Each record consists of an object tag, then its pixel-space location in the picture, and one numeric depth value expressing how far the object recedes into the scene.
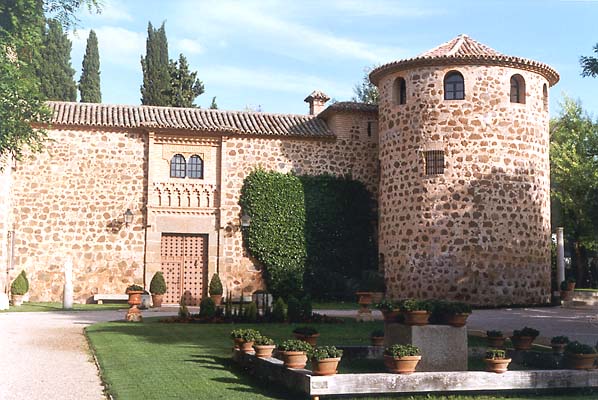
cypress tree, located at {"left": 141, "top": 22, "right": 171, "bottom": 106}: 40.25
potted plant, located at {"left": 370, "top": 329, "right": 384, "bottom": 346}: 12.54
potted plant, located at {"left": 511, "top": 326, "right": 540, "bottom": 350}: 11.99
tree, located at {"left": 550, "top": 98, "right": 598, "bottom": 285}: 34.97
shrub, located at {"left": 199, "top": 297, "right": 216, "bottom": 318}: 18.70
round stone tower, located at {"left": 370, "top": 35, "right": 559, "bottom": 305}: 24.22
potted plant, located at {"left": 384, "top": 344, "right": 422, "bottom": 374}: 9.16
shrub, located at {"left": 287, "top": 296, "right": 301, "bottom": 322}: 18.86
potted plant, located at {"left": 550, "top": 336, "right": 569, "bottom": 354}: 11.34
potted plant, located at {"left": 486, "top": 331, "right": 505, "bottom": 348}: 12.62
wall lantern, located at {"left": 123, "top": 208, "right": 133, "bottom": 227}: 26.56
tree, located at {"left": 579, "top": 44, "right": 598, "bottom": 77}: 17.00
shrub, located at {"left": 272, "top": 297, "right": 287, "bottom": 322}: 18.61
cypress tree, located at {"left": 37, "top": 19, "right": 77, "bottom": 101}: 39.31
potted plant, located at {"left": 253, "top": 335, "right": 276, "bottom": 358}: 10.62
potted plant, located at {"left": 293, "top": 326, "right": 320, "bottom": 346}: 12.21
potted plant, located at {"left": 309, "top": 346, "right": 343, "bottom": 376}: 8.78
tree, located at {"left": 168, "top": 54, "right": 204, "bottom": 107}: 41.81
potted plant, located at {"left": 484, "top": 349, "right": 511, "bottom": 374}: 9.32
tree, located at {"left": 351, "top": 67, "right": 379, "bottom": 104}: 44.16
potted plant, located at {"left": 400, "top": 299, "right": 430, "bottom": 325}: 10.30
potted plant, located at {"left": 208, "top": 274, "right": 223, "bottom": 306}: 25.05
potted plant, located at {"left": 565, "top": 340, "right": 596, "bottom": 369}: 9.73
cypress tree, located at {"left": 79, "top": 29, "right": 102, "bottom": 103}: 41.75
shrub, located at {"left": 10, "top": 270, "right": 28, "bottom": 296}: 24.70
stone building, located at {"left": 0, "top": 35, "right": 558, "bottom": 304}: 24.44
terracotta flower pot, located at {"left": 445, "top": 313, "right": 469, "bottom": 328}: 10.29
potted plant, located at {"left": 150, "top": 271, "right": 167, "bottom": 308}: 25.47
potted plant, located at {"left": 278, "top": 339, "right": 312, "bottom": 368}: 9.51
